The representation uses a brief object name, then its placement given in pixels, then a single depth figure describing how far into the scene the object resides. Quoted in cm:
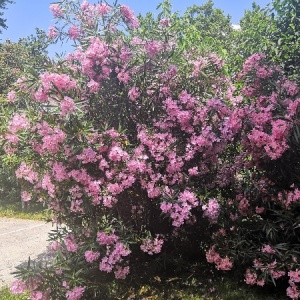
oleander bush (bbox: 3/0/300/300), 483
